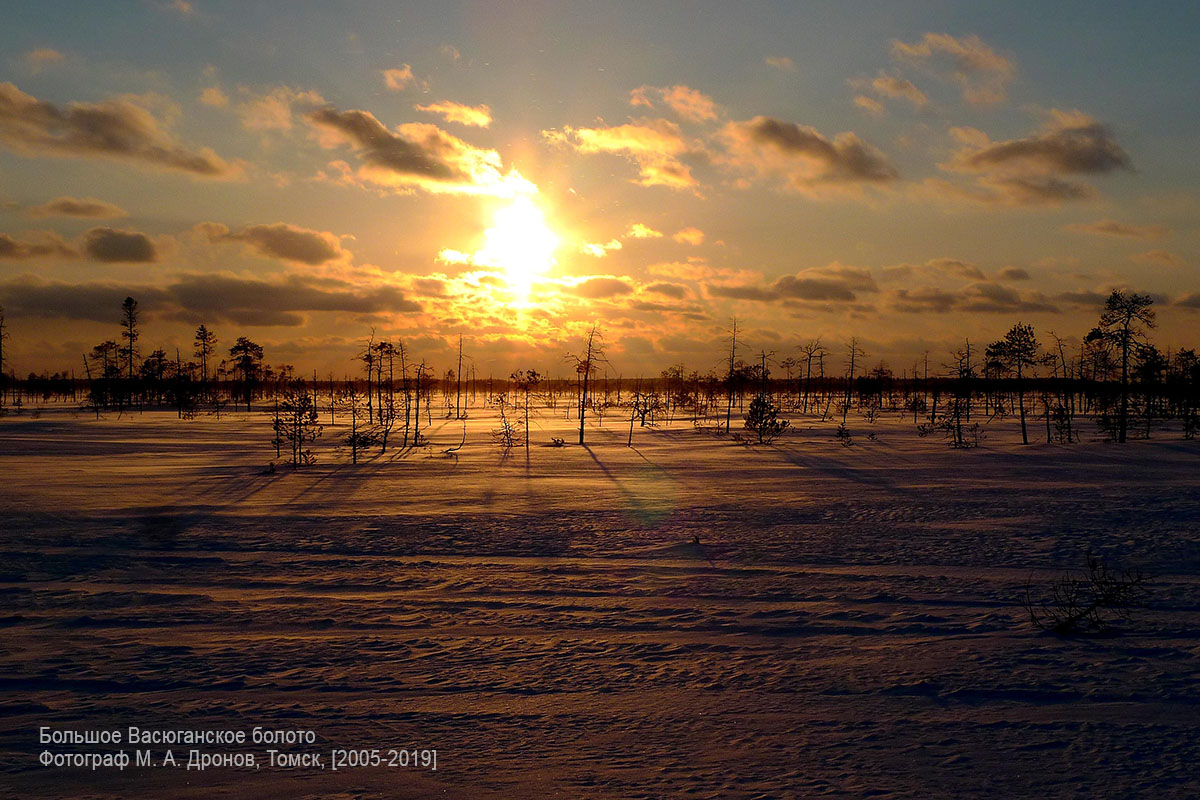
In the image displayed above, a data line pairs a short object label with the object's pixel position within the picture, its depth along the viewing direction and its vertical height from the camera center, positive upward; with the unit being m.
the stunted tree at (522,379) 66.86 +1.38
